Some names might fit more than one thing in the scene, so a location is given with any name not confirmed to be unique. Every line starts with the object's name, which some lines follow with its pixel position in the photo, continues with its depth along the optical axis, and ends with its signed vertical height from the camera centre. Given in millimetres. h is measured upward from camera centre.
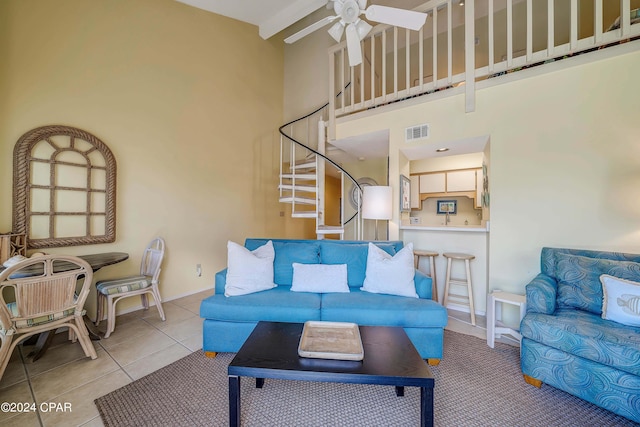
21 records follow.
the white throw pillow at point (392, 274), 2201 -517
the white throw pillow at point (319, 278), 2330 -585
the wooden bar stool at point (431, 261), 3033 -547
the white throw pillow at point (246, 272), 2252 -525
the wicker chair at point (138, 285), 2385 -707
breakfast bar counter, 2936 -364
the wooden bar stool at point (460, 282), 2740 -777
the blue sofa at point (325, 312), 1918 -760
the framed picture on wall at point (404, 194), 3472 +349
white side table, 2150 -840
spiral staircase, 3893 +930
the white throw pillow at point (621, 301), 1588 -541
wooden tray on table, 1261 -704
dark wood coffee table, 1127 -725
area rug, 1413 -1156
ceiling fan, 2031 +1729
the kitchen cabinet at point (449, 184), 4805 +692
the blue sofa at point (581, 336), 1400 -726
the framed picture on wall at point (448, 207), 5285 +233
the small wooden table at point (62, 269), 1821 -427
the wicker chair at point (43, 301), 1607 -616
